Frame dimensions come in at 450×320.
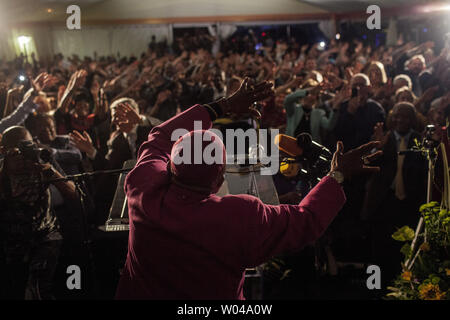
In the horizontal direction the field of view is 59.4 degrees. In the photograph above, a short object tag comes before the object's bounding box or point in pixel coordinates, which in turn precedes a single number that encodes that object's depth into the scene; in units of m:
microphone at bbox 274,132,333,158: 1.59
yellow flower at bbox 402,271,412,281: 2.23
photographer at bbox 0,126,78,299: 2.41
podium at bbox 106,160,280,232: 1.85
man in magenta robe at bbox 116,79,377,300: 1.29
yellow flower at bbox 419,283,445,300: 2.05
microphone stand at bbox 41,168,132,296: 2.08
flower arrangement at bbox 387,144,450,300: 2.17
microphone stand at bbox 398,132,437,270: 2.36
